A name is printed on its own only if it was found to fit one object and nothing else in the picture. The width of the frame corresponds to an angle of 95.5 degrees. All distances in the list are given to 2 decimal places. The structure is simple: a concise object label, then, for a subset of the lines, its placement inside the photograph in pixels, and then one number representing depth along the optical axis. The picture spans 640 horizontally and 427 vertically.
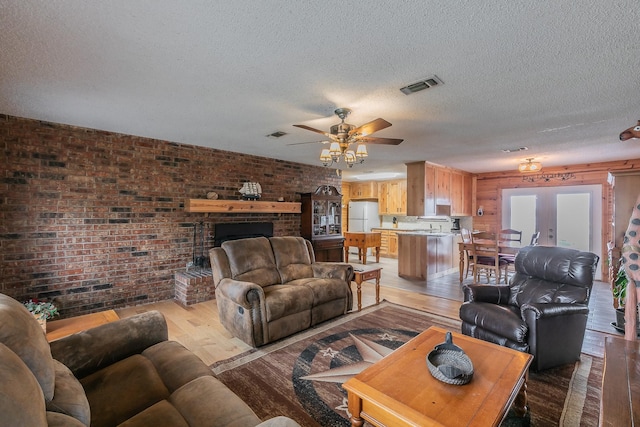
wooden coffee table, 1.33
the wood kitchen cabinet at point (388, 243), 8.31
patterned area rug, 1.90
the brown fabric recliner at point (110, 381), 0.87
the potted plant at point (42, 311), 2.40
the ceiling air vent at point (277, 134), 3.70
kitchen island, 5.59
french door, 5.67
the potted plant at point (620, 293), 3.12
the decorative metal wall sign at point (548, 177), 5.92
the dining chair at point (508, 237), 5.04
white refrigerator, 8.47
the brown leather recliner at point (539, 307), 2.35
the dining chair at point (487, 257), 4.91
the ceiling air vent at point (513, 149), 4.43
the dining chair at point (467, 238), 5.26
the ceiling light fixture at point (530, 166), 5.05
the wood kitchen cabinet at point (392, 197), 8.13
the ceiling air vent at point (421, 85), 2.19
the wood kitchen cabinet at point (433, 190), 5.59
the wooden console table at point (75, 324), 2.34
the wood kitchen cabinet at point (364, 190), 8.68
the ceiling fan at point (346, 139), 2.65
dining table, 4.95
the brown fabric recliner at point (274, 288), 2.81
